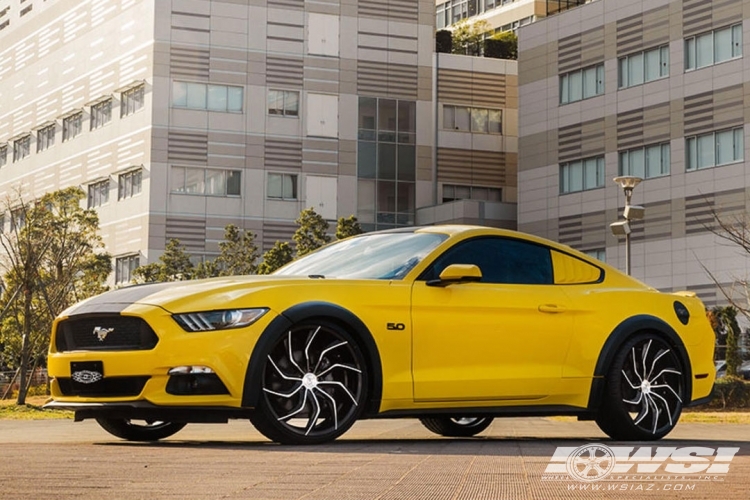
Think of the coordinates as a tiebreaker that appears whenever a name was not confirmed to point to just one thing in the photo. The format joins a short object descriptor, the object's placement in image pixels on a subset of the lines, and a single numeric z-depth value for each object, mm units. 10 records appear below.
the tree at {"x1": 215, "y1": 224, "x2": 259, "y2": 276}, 51000
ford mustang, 8617
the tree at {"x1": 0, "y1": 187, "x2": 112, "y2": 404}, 37700
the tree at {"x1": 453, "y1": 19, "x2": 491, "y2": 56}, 67875
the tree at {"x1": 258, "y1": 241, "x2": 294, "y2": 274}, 45219
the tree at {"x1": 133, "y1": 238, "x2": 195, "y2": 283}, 52875
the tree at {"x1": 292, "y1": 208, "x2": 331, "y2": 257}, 48188
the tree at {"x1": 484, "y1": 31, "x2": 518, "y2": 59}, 66938
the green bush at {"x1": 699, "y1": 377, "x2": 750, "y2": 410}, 30125
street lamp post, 30609
